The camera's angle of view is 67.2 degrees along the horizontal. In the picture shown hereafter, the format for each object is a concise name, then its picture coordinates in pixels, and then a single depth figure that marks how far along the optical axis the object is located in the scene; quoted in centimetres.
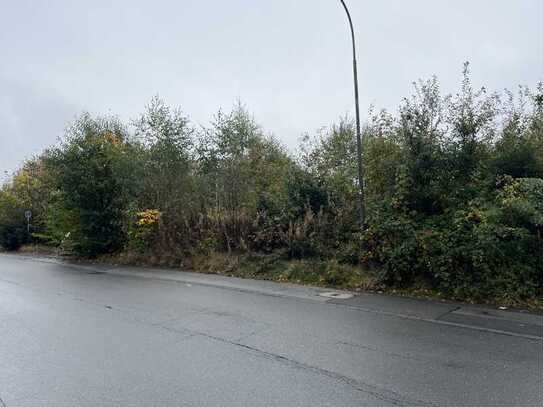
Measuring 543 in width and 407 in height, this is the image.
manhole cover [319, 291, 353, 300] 950
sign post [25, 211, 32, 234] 2736
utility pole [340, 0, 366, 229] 1137
